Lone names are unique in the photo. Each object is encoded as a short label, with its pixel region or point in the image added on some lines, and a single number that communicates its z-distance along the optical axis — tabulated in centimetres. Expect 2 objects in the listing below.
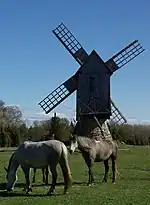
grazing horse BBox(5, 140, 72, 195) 1884
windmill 3978
